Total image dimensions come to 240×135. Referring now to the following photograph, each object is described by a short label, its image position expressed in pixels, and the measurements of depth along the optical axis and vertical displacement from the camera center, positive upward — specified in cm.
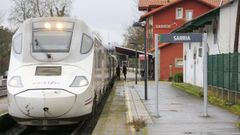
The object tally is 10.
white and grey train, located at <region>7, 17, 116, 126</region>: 1292 -9
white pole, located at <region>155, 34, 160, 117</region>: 1581 +11
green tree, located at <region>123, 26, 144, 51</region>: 7700 +525
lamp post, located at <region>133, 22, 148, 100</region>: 2422 +206
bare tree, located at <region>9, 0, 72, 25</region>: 6175 +709
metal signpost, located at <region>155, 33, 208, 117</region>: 1540 +84
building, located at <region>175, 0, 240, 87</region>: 1995 +110
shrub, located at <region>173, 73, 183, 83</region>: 4316 -76
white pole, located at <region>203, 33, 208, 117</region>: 1554 -4
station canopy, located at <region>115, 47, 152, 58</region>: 5682 +187
